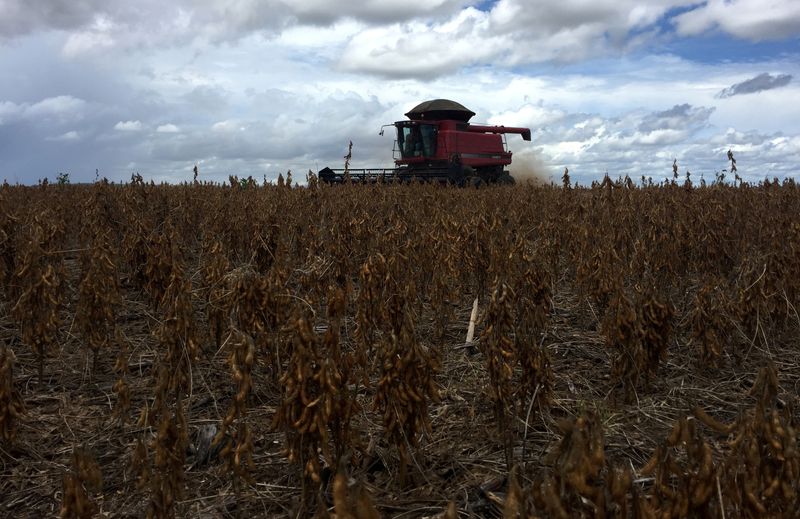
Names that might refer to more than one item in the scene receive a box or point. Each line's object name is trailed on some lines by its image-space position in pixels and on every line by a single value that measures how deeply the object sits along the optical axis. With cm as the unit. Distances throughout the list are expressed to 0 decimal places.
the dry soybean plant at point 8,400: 351
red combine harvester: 2489
